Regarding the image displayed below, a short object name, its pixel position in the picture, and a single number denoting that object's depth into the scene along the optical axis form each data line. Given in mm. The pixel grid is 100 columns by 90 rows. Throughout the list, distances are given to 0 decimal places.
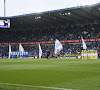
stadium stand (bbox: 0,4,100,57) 57344
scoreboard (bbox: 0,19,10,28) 64631
